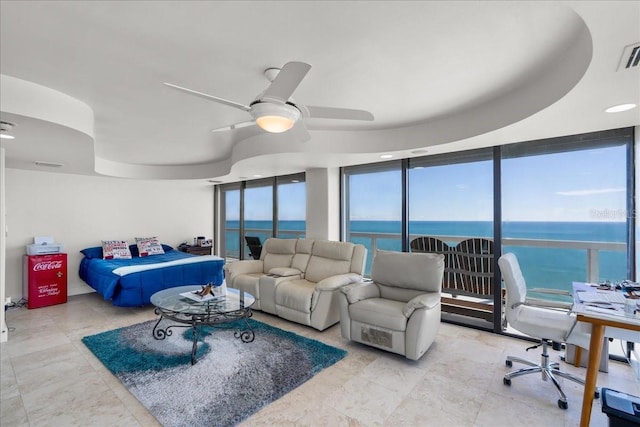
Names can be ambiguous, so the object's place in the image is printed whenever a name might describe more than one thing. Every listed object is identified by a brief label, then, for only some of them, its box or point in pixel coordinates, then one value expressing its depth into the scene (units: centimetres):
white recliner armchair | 280
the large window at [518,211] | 302
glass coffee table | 301
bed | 416
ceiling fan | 165
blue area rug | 216
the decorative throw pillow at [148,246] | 584
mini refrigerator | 455
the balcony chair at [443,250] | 395
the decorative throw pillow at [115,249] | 533
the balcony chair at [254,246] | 599
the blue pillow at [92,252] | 530
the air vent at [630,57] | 150
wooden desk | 185
